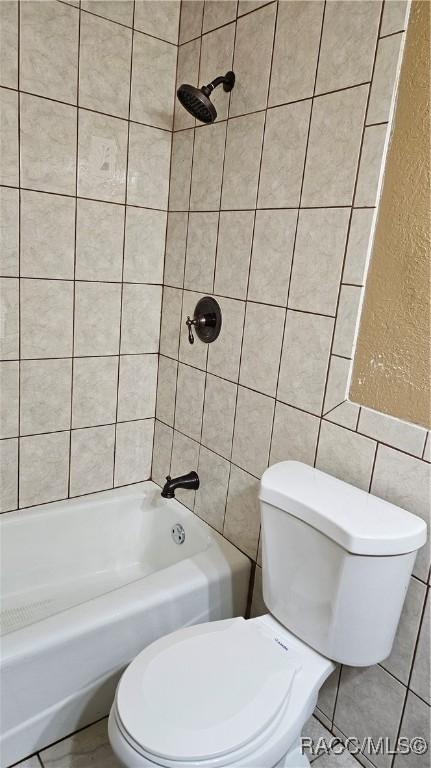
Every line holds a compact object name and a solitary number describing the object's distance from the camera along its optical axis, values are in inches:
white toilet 40.0
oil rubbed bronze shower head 55.0
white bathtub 51.3
